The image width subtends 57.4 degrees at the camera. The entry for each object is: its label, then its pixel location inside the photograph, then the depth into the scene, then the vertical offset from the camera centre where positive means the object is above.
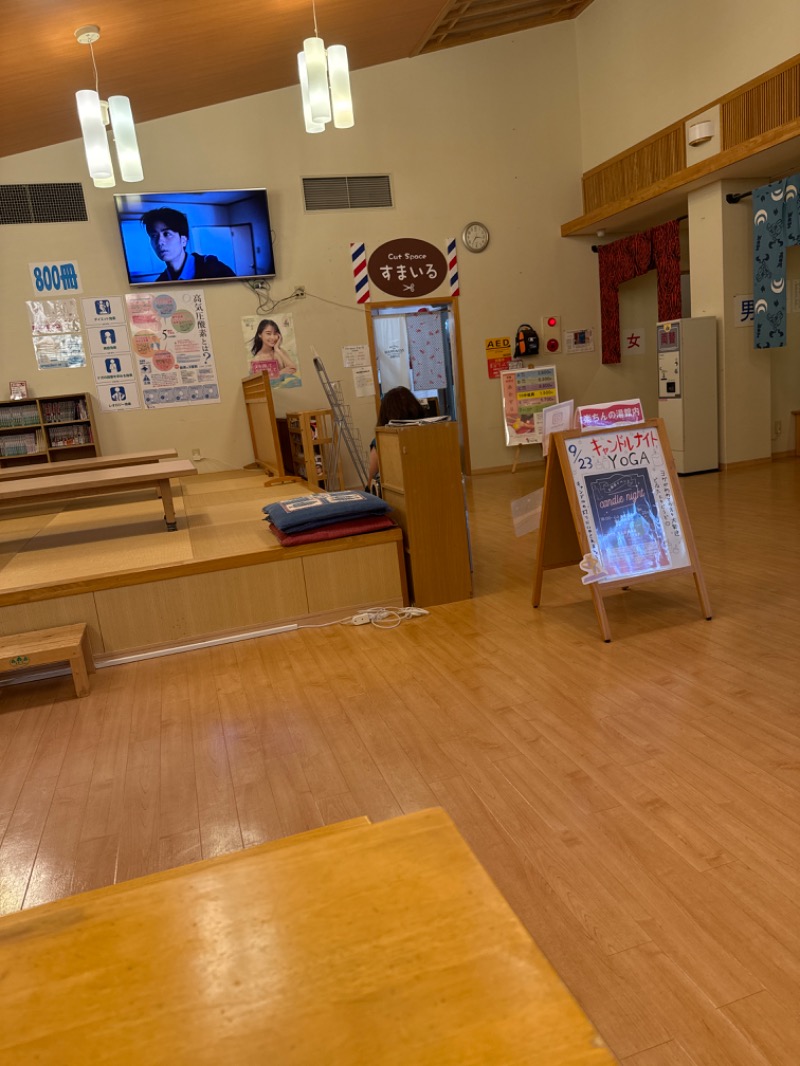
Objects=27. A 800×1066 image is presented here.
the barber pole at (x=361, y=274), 7.68 +1.15
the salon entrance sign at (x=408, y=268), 7.78 +1.18
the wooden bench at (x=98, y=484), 3.96 -0.38
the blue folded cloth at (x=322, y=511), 3.54 -0.59
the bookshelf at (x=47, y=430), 6.95 -0.12
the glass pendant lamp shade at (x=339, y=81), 4.10 +1.68
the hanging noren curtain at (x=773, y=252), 5.95 +0.77
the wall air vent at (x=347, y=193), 7.53 +1.97
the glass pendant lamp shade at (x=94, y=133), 4.26 +1.61
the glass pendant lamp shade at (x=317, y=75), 3.91 +1.64
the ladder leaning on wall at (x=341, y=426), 7.60 -0.41
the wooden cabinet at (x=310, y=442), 6.48 -0.46
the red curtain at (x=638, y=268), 7.16 +0.91
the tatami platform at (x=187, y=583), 3.24 -0.82
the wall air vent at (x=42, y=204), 6.80 +1.97
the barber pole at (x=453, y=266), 7.93 +1.17
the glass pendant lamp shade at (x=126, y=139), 4.30 +1.56
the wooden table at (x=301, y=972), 0.51 -0.45
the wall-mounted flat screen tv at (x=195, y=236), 7.02 +1.59
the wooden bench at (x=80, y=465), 5.53 -0.39
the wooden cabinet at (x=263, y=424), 6.35 -0.26
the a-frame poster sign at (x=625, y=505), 3.04 -0.61
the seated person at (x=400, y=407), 4.55 -0.16
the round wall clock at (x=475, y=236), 7.96 +1.46
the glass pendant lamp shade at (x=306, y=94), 3.96 +1.58
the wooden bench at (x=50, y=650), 2.84 -0.90
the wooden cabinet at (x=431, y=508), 3.56 -0.63
